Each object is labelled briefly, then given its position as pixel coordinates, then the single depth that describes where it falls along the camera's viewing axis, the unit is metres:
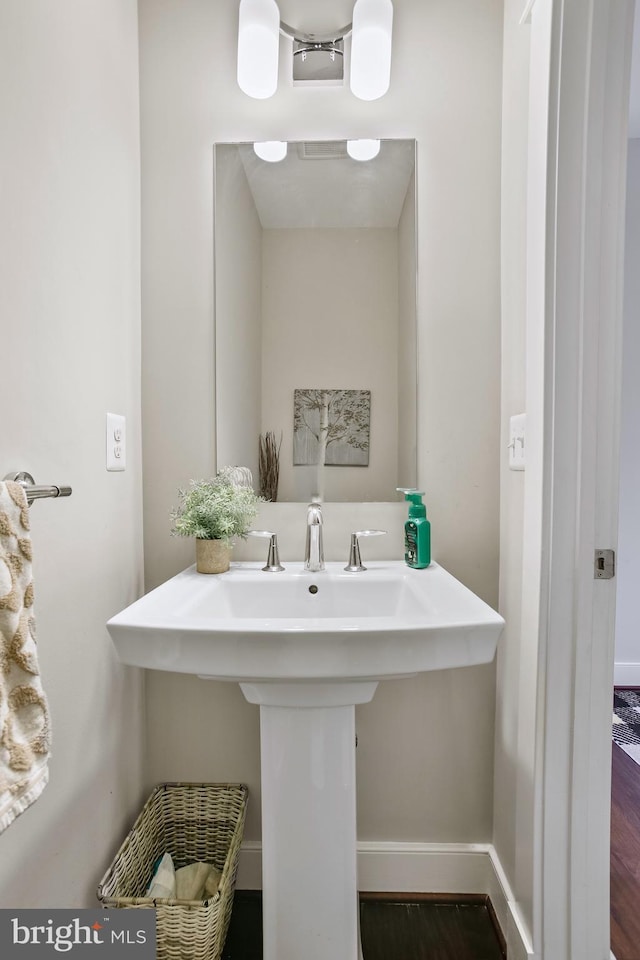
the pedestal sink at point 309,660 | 0.84
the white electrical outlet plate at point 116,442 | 1.18
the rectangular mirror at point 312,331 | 1.38
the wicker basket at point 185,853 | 1.07
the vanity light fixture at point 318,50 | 1.27
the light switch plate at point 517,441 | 1.20
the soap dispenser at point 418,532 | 1.29
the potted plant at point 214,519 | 1.24
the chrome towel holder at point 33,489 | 0.79
